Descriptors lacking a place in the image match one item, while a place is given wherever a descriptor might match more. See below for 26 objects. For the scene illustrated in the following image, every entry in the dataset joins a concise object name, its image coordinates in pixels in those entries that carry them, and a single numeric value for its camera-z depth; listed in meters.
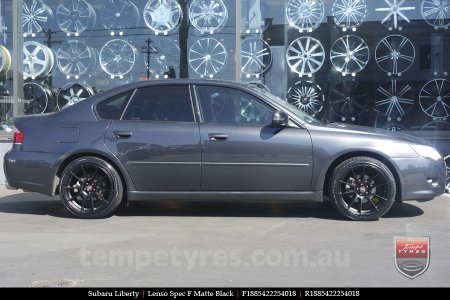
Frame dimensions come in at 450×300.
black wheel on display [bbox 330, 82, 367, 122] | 10.46
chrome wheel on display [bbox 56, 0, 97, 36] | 11.34
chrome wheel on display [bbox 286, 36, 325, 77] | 10.79
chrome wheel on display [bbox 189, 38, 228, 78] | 10.91
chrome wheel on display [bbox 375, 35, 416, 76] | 10.47
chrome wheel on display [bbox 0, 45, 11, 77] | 11.00
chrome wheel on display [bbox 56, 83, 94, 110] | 11.09
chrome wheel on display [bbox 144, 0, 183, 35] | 11.14
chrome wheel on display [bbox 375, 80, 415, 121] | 10.37
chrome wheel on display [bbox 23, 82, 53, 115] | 10.99
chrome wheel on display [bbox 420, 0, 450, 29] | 10.40
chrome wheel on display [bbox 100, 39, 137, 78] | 11.21
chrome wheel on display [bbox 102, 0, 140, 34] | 11.27
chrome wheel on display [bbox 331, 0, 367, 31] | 10.65
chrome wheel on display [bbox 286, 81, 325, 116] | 10.58
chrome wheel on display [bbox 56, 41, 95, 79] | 11.23
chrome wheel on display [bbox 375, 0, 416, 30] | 10.51
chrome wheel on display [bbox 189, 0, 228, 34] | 10.98
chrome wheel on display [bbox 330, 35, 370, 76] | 10.60
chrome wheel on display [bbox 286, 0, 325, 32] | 10.81
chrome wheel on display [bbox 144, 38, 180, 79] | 11.04
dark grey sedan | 6.64
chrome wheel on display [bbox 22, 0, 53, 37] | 11.19
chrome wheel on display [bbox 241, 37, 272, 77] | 10.77
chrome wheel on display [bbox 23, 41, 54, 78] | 11.13
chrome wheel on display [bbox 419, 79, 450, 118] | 10.27
